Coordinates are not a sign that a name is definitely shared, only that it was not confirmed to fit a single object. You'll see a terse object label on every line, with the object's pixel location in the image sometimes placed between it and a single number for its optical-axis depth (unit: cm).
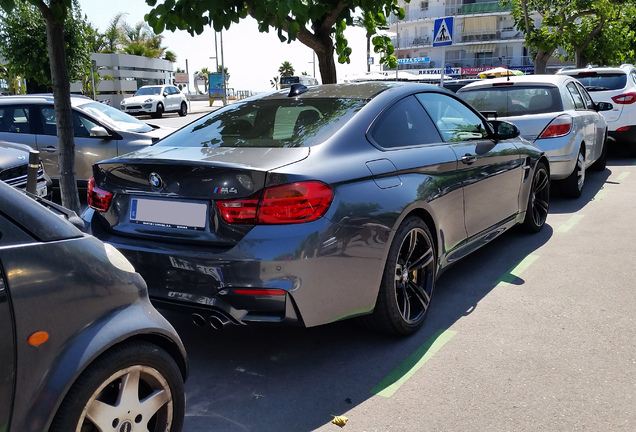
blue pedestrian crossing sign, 1127
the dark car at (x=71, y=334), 185
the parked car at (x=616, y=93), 1121
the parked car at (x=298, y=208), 302
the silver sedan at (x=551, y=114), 745
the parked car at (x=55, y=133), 855
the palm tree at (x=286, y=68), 9169
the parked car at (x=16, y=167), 610
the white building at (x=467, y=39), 6562
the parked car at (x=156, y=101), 3116
